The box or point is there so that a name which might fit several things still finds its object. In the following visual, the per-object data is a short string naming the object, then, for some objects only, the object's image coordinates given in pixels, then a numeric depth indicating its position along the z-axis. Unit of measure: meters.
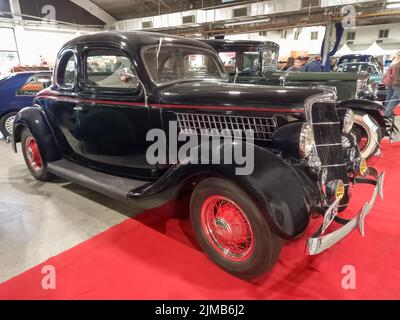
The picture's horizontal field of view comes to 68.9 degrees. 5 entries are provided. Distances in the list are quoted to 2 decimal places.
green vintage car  4.11
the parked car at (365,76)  5.96
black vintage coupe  1.84
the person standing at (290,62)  10.96
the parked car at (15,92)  5.93
